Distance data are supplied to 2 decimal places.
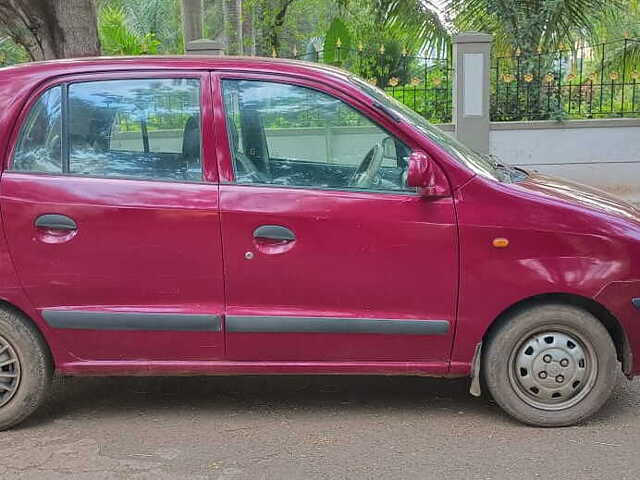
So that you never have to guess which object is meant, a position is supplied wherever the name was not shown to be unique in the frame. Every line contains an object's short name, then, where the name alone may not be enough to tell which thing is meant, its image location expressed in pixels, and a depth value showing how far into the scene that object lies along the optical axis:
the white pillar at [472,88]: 11.42
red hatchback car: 4.00
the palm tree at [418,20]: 14.08
